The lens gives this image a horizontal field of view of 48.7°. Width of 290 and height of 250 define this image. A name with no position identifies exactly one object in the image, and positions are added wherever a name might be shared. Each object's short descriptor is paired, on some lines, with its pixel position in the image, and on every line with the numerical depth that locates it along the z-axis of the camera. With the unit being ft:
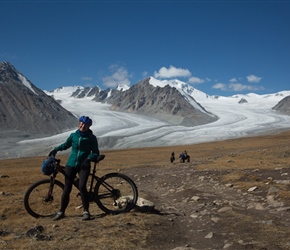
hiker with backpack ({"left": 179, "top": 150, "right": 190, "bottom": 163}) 116.06
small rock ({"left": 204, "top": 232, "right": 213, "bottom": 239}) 22.68
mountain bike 29.27
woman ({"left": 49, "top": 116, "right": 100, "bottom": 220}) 27.48
